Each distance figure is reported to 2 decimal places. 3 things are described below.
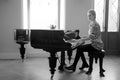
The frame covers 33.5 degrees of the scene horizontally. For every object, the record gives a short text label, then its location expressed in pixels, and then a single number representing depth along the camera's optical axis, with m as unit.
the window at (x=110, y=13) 7.02
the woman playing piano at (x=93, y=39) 4.27
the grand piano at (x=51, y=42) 3.89
